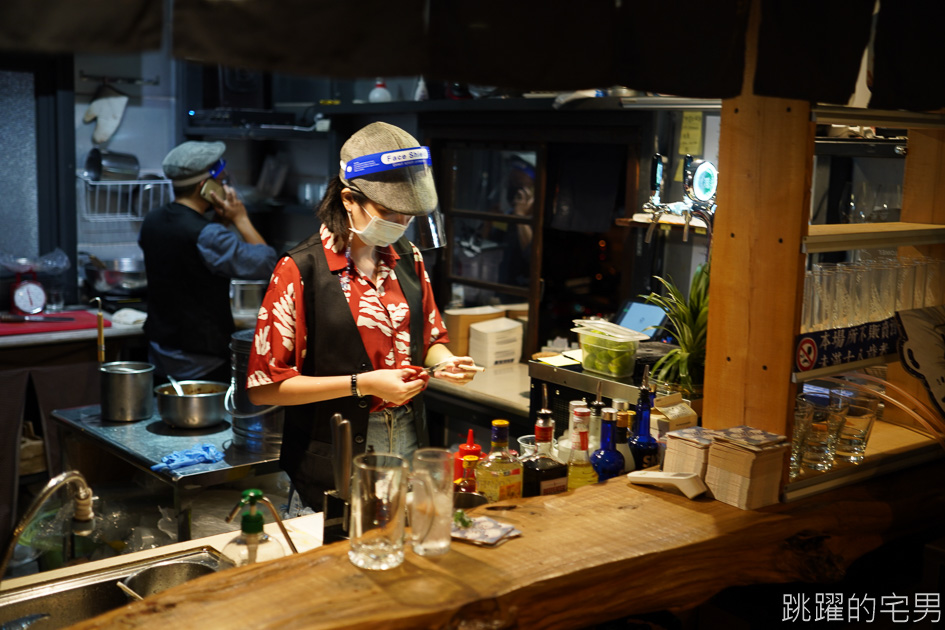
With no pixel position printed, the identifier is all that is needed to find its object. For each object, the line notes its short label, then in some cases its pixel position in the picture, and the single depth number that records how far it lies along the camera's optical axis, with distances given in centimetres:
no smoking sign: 227
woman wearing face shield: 252
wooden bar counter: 161
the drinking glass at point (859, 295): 248
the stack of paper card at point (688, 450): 227
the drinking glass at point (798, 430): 242
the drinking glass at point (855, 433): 256
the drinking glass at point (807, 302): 234
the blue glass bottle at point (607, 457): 241
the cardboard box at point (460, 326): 463
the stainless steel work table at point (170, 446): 312
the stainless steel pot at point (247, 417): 343
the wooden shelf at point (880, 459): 237
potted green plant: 275
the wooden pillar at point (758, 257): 221
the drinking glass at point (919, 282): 271
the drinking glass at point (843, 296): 242
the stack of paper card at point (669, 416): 250
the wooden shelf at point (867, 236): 225
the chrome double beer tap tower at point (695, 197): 306
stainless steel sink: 193
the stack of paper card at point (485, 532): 190
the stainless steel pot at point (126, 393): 369
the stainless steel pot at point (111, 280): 556
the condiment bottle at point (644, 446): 246
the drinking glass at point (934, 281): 275
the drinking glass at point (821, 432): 248
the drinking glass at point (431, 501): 179
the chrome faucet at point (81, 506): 175
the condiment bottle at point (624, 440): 244
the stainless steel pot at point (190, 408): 357
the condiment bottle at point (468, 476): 223
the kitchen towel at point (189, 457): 318
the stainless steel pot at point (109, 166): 576
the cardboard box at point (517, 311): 482
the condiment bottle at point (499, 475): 219
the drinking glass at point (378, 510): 174
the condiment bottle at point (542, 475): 225
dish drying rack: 579
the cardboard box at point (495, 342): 452
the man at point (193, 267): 438
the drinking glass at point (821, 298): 236
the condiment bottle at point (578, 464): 235
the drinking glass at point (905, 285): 265
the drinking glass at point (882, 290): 254
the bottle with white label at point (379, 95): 517
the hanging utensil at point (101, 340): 395
